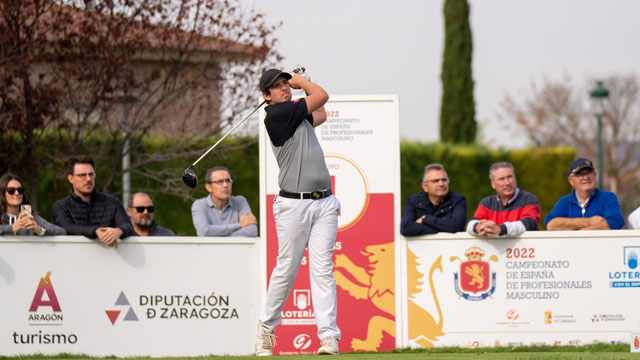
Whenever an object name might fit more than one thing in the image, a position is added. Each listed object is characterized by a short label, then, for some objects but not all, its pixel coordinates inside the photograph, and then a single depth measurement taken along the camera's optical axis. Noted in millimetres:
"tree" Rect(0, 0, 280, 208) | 26578
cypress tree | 62531
